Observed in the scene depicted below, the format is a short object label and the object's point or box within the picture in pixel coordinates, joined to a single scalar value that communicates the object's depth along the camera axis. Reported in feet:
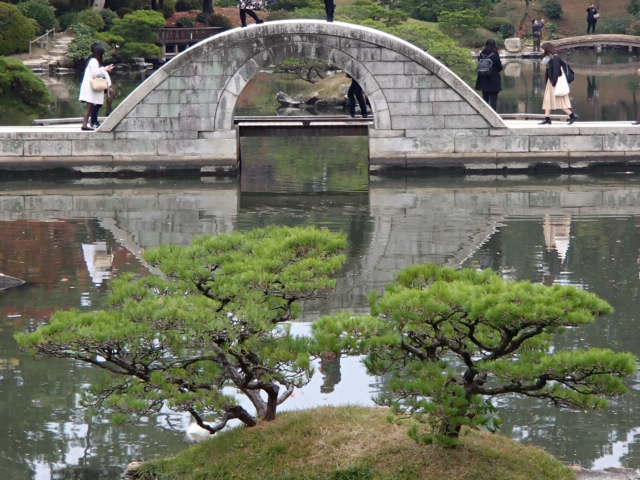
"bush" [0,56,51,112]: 112.78
